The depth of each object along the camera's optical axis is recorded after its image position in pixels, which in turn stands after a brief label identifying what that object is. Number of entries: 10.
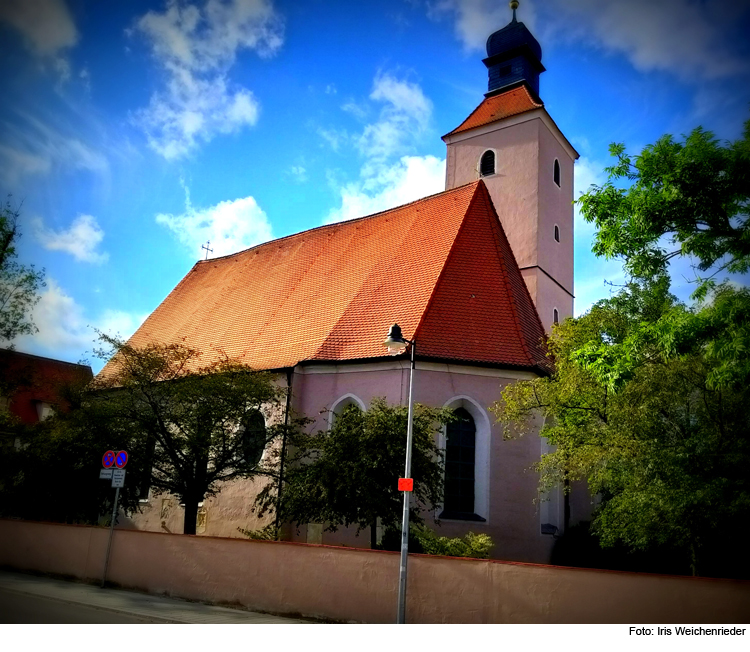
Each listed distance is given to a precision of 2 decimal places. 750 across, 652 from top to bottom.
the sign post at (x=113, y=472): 12.64
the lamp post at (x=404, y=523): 9.51
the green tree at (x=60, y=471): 15.81
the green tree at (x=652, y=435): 9.79
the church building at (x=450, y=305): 16.02
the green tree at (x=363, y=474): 12.20
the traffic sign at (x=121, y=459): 13.08
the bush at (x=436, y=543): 12.22
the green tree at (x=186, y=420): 14.81
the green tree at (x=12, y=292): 19.14
